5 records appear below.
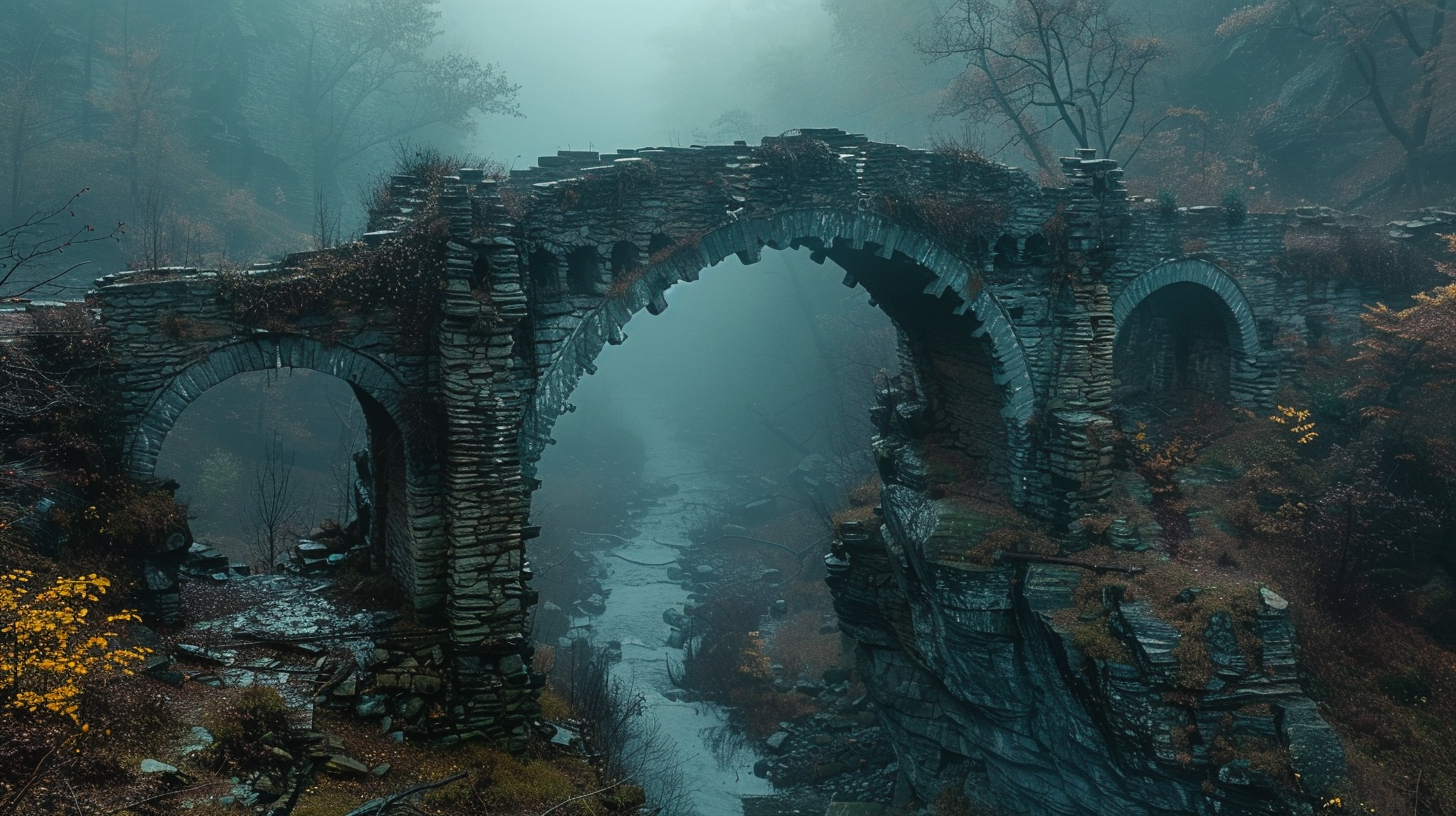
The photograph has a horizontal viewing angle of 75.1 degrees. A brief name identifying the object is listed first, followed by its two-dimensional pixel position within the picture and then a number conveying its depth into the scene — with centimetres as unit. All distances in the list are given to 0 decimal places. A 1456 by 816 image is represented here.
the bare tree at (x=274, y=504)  1969
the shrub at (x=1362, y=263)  1994
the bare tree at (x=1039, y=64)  2442
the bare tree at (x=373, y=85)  3681
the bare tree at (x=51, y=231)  2759
